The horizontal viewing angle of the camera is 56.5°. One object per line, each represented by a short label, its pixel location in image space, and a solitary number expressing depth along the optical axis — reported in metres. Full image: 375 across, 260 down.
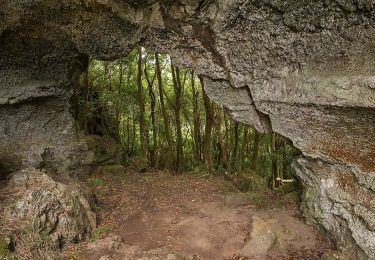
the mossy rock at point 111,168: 10.31
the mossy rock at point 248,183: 10.58
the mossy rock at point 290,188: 8.09
